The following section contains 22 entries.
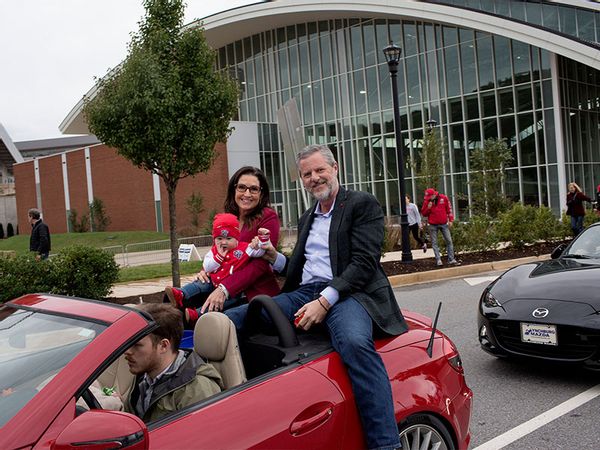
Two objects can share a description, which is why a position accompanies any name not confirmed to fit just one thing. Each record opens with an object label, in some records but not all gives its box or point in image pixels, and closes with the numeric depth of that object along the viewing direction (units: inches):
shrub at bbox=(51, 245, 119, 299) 405.5
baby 148.7
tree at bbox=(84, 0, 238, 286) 458.6
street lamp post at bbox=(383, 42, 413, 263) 572.1
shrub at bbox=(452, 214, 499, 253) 611.2
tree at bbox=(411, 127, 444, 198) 936.3
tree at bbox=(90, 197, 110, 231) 1747.0
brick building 1517.0
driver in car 95.0
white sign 694.9
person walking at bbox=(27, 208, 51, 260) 484.7
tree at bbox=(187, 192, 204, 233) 1453.0
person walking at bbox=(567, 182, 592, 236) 669.3
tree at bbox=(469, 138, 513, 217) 992.2
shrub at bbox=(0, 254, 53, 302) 381.4
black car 184.9
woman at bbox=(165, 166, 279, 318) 146.9
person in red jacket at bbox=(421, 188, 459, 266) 522.6
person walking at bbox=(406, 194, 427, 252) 730.2
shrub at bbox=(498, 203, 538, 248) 644.1
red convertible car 73.1
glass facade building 1173.7
